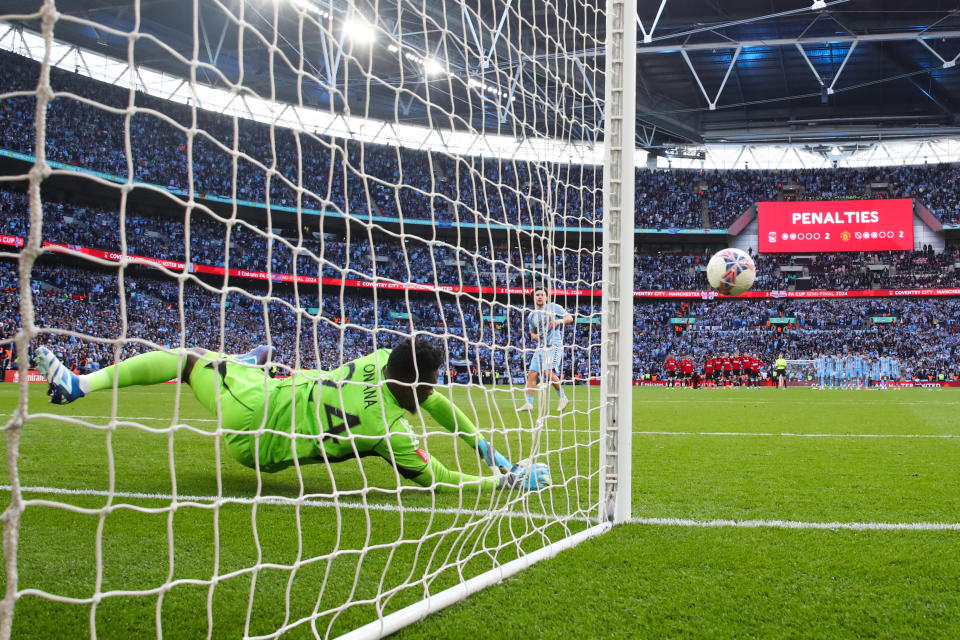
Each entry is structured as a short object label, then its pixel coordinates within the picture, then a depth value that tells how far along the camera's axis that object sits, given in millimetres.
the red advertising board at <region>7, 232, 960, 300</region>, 29625
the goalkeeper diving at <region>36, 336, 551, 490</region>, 3307
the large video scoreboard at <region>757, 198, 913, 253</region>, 35031
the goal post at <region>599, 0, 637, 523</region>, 3146
